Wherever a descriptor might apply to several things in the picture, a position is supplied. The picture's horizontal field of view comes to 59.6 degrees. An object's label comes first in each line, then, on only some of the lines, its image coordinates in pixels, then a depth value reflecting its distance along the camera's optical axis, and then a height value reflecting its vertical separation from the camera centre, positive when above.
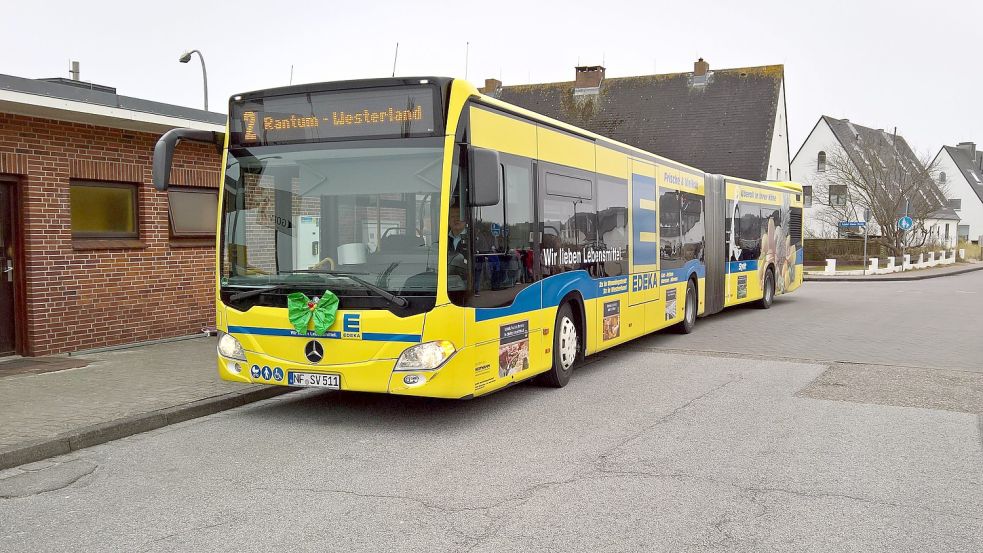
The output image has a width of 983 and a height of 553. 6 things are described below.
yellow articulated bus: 6.84 -0.03
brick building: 10.01 +0.19
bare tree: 41.25 +2.21
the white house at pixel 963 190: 72.56 +3.68
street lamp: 22.91 +4.78
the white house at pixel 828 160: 49.06 +4.59
